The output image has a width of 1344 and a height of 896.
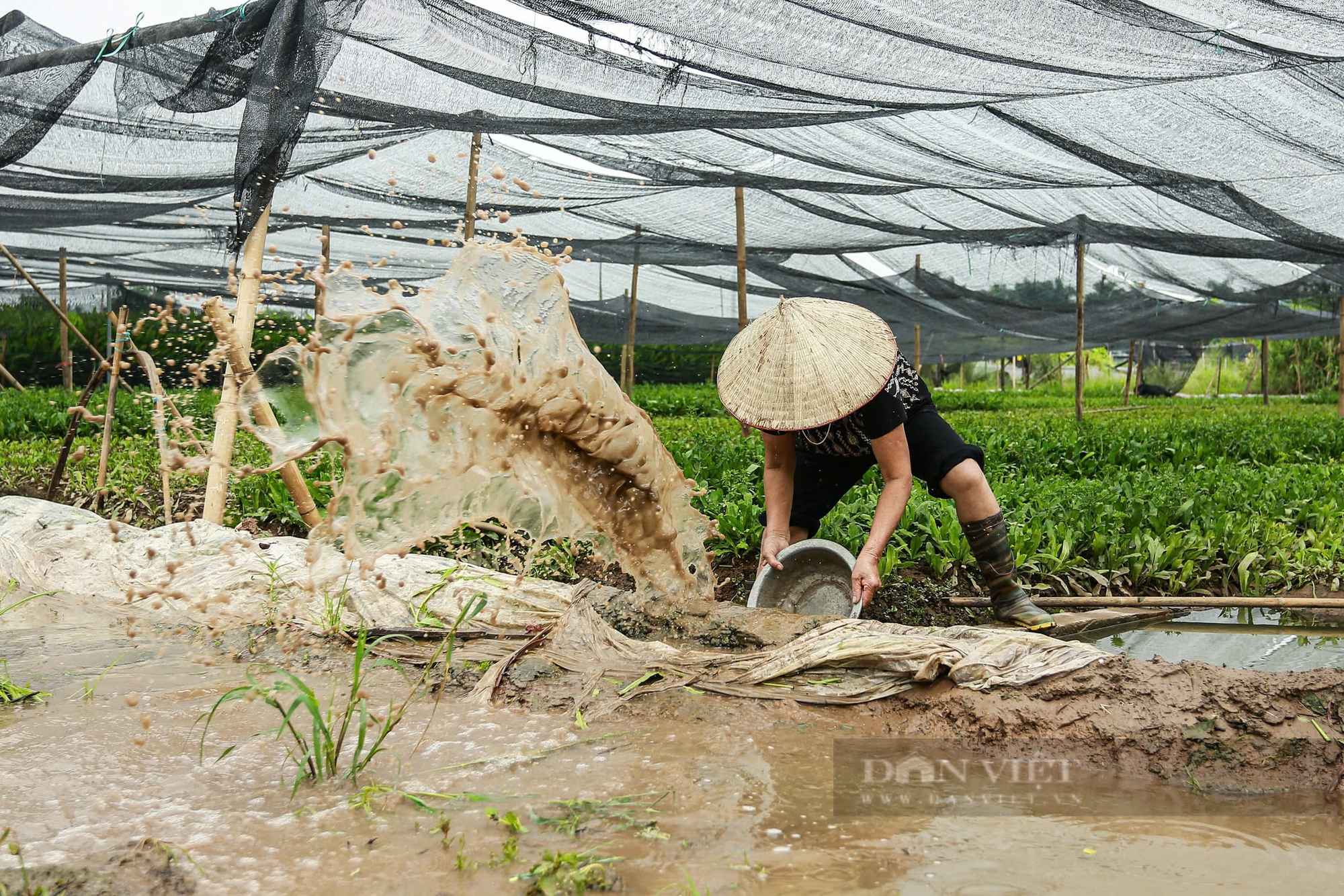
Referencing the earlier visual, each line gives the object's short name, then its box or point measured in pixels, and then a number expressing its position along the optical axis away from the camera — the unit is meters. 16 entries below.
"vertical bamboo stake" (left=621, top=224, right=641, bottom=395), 11.91
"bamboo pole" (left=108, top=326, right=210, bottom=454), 2.59
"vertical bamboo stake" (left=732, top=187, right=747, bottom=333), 8.08
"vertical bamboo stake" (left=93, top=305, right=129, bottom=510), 4.02
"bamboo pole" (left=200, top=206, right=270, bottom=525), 4.21
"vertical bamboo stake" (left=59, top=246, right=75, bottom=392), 13.31
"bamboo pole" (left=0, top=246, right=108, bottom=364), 4.81
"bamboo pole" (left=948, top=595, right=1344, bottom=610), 3.45
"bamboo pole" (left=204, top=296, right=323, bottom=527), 2.75
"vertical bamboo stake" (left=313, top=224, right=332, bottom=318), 2.39
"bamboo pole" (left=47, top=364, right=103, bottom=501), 4.59
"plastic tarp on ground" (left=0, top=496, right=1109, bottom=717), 2.72
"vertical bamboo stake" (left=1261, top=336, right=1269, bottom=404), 18.19
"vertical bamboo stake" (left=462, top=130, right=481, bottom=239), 6.64
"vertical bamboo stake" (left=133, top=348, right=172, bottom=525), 2.52
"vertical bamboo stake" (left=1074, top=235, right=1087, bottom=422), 9.94
